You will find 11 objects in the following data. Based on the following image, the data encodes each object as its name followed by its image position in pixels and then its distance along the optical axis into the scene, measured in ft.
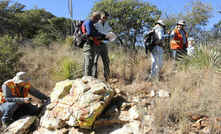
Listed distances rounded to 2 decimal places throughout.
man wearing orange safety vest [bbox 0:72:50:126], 11.99
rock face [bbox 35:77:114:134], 10.26
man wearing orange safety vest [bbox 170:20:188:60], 15.39
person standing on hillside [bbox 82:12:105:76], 12.41
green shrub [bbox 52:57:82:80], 15.85
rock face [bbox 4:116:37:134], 11.19
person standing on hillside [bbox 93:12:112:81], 12.86
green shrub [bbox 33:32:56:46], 28.53
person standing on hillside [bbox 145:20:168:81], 13.71
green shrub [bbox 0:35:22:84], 16.63
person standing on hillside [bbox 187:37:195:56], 17.03
